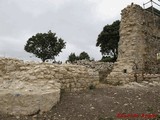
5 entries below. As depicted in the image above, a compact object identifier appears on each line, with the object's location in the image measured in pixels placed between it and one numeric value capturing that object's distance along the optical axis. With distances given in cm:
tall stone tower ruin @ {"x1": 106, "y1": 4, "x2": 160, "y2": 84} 654
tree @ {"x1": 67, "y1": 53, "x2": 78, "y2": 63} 1804
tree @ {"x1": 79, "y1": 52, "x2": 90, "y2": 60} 1895
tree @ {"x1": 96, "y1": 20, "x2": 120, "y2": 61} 1643
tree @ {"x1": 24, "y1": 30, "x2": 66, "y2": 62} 1645
